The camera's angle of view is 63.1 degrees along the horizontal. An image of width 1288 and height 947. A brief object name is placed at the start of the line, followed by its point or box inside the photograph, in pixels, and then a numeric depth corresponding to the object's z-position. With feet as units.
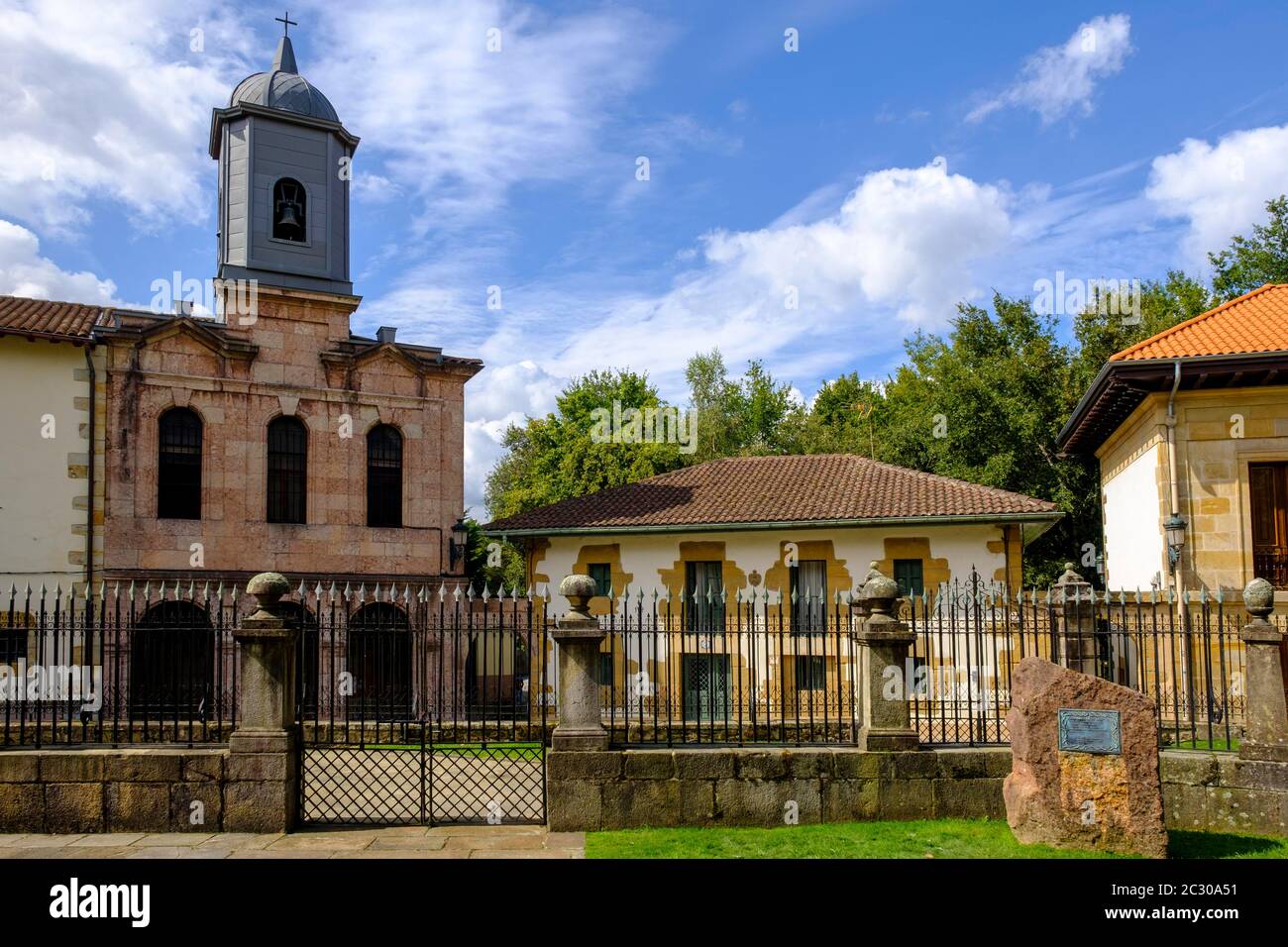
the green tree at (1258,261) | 97.34
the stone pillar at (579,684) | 32.83
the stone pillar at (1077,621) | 36.94
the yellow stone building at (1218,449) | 56.54
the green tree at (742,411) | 156.25
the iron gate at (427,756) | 33.96
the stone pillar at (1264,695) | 32.17
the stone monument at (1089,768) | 27.84
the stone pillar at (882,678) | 33.40
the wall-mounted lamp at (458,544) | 73.10
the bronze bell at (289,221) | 73.19
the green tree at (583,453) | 132.46
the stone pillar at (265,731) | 31.96
